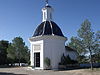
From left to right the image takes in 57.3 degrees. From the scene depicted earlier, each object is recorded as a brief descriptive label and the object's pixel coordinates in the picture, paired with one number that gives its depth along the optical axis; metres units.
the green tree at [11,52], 29.44
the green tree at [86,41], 15.01
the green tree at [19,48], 29.99
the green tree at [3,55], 32.59
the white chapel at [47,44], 18.37
